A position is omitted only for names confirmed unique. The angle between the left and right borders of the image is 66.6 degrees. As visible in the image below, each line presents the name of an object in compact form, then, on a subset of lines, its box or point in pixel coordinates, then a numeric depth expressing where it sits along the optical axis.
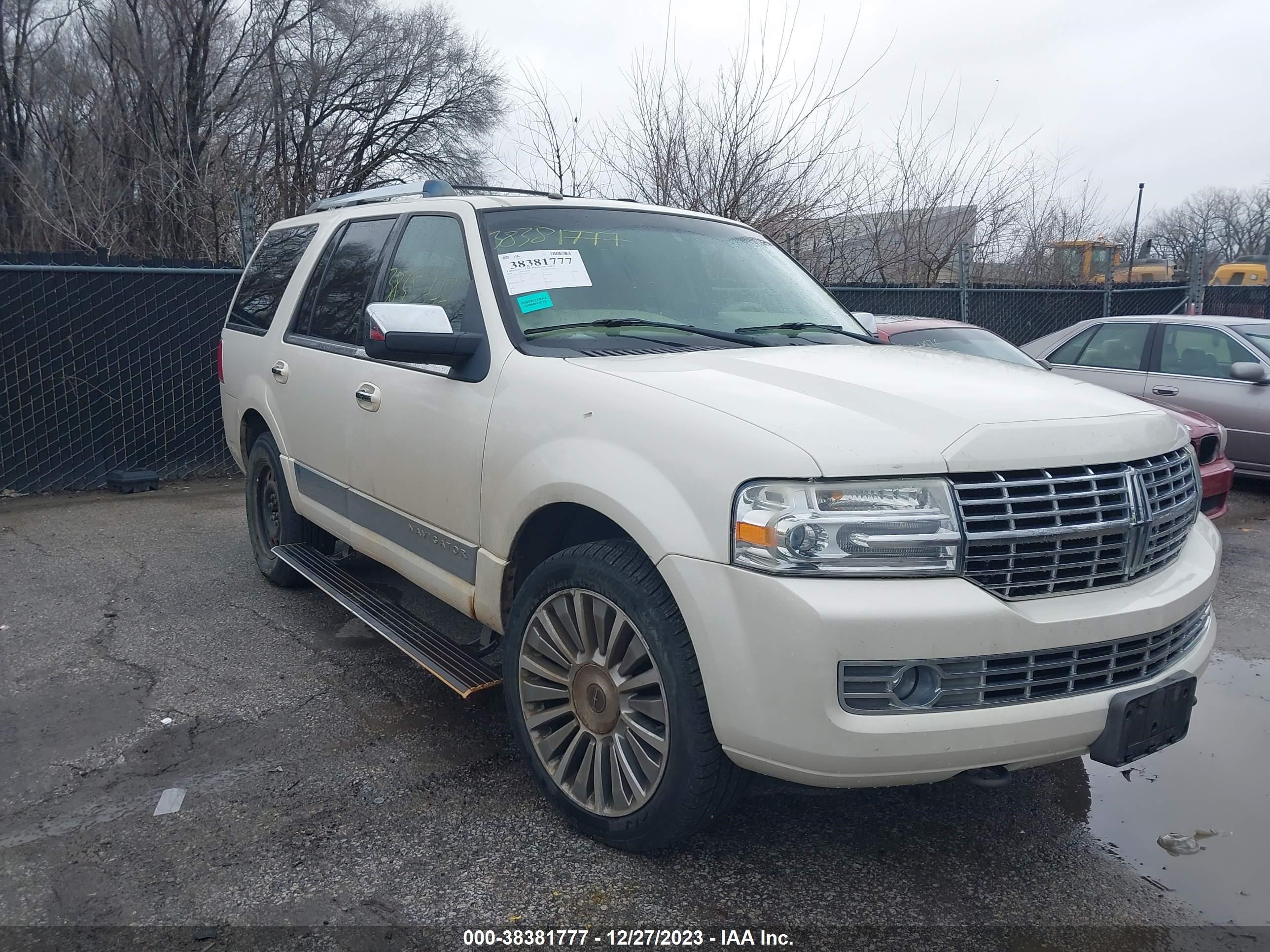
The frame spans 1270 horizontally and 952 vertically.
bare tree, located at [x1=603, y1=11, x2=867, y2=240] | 11.99
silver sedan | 7.85
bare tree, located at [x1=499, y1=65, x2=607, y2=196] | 11.91
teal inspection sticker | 3.34
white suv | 2.27
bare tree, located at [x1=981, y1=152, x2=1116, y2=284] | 15.10
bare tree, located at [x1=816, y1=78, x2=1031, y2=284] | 13.74
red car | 6.08
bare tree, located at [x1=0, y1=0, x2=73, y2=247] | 20.00
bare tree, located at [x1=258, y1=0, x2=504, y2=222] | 18.45
